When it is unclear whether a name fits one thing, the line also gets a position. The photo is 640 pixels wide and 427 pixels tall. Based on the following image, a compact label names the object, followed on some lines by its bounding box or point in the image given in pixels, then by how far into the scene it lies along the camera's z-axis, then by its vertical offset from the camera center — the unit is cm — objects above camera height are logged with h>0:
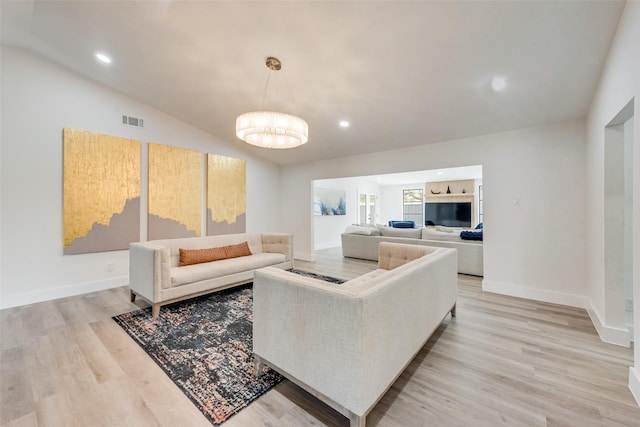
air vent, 426 +157
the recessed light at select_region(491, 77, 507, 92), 280 +146
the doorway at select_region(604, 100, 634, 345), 240 -3
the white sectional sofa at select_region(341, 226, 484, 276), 481 -56
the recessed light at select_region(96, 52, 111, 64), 334 +206
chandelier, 269 +95
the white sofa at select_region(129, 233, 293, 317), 297 -73
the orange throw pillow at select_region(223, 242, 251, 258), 414 -58
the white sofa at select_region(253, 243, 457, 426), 132 -68
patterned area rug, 172 -119
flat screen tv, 917 +5
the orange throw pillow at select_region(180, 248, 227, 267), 365 -59
